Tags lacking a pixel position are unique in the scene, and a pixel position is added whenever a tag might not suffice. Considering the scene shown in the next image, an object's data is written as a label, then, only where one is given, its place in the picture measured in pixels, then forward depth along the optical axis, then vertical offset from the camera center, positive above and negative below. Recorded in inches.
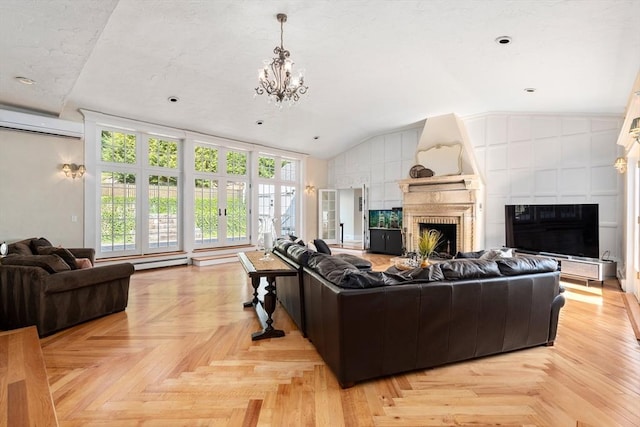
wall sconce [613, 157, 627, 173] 185.0 +28.1
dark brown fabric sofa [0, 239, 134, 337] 126.0 -31.6
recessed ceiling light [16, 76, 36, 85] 158.4 +69.0
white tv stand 194.2 -34.8
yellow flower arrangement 183.2 -18.9
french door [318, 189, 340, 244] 400.5 -1.4
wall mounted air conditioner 195.2 +60.2
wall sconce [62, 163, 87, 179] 219.1 +32.6
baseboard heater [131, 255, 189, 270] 248.8 -38.3
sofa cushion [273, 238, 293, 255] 148.8 -15.0
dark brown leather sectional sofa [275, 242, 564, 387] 86.4 -29.2
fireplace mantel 264.8 +7.6
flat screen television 202.7 -10.5
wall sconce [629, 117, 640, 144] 113.0 +30.1
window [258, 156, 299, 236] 350.9 +26.2
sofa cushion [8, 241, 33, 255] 161.6 -16.4
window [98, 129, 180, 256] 245.6 +18.0
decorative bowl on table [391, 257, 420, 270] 181.2 -29.8
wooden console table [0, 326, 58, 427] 73.2 -45.8
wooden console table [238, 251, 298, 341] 115.7 -21.7
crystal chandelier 137.8 +61.8
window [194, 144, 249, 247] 299.0 +18.6
